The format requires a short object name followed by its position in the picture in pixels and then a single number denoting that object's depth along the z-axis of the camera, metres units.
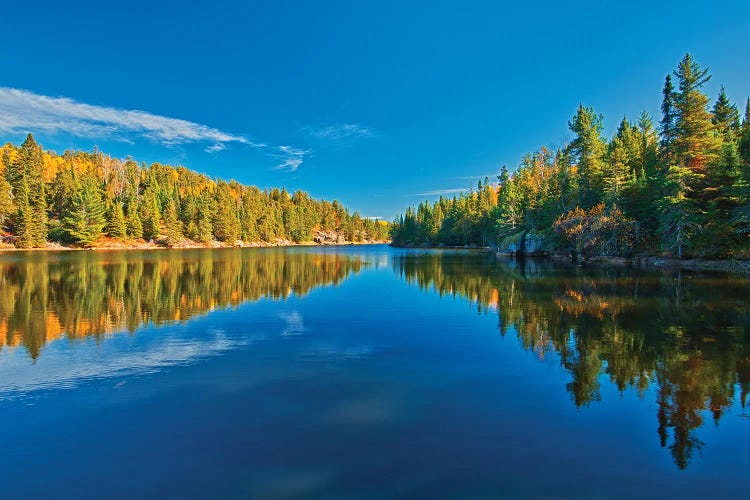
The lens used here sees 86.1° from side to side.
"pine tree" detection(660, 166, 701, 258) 38.94
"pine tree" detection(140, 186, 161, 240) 104.88
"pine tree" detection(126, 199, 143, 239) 99.69
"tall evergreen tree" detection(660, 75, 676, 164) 45.75
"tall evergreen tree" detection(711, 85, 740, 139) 54.27
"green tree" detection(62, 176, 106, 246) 86.00
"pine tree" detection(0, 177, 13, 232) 80.06
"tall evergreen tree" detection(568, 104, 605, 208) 58.19
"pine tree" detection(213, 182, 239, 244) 125.81
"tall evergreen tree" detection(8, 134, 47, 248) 78.52
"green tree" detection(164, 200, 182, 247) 107.19
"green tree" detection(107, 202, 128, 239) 95.00
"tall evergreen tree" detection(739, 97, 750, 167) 38.19
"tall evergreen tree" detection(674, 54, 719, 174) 42.16
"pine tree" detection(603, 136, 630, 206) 49.81
